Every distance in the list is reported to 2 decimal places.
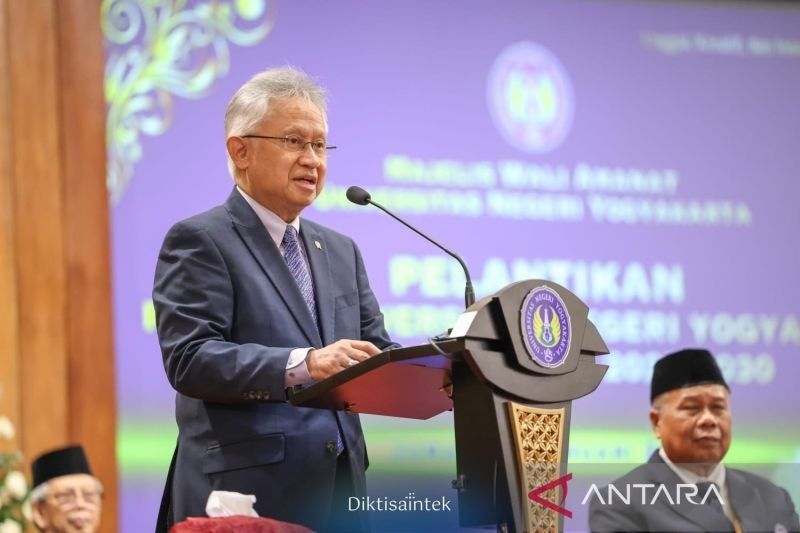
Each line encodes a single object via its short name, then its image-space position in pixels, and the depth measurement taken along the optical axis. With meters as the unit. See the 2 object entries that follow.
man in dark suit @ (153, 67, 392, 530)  5.59
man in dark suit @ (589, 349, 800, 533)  4.29
